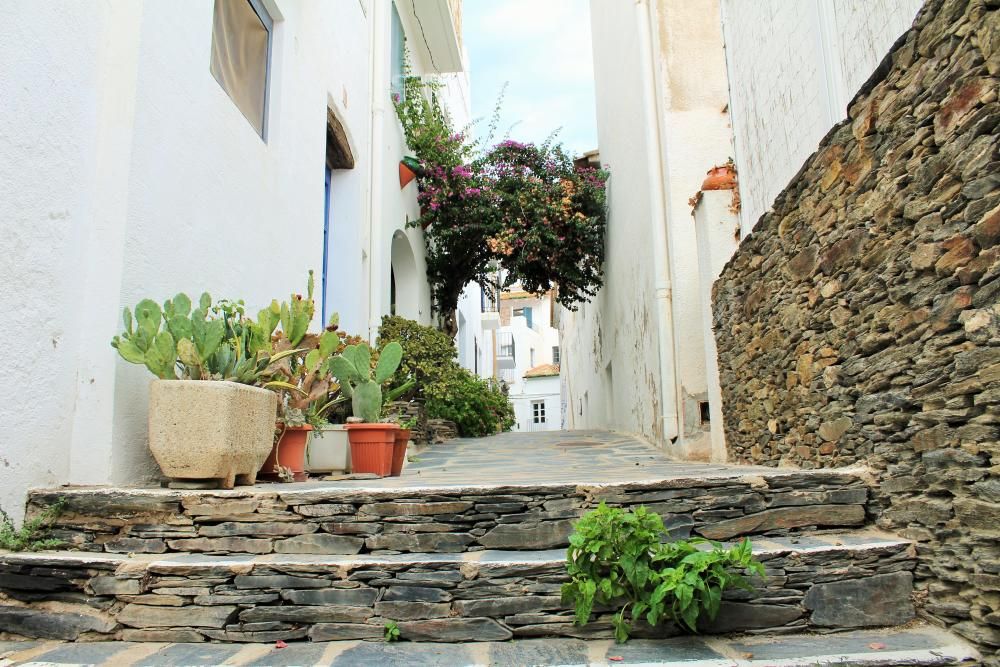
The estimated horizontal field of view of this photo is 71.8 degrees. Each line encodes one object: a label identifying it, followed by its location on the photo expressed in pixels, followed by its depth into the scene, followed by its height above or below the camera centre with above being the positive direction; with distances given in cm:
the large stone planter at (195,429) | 282 +7
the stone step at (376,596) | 230 -53
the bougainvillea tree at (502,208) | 935 +320
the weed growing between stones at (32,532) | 253 -30
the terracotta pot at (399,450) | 422 -5
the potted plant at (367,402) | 406 +24
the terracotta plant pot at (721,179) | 493 +182
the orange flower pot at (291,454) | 359 -5
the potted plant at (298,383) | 365 +33
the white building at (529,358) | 2875 +373
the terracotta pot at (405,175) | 872 +337
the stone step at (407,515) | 263 -28
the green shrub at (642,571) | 217 -43
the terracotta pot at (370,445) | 405 -2
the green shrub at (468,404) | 779 +47
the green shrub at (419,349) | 728 +100
